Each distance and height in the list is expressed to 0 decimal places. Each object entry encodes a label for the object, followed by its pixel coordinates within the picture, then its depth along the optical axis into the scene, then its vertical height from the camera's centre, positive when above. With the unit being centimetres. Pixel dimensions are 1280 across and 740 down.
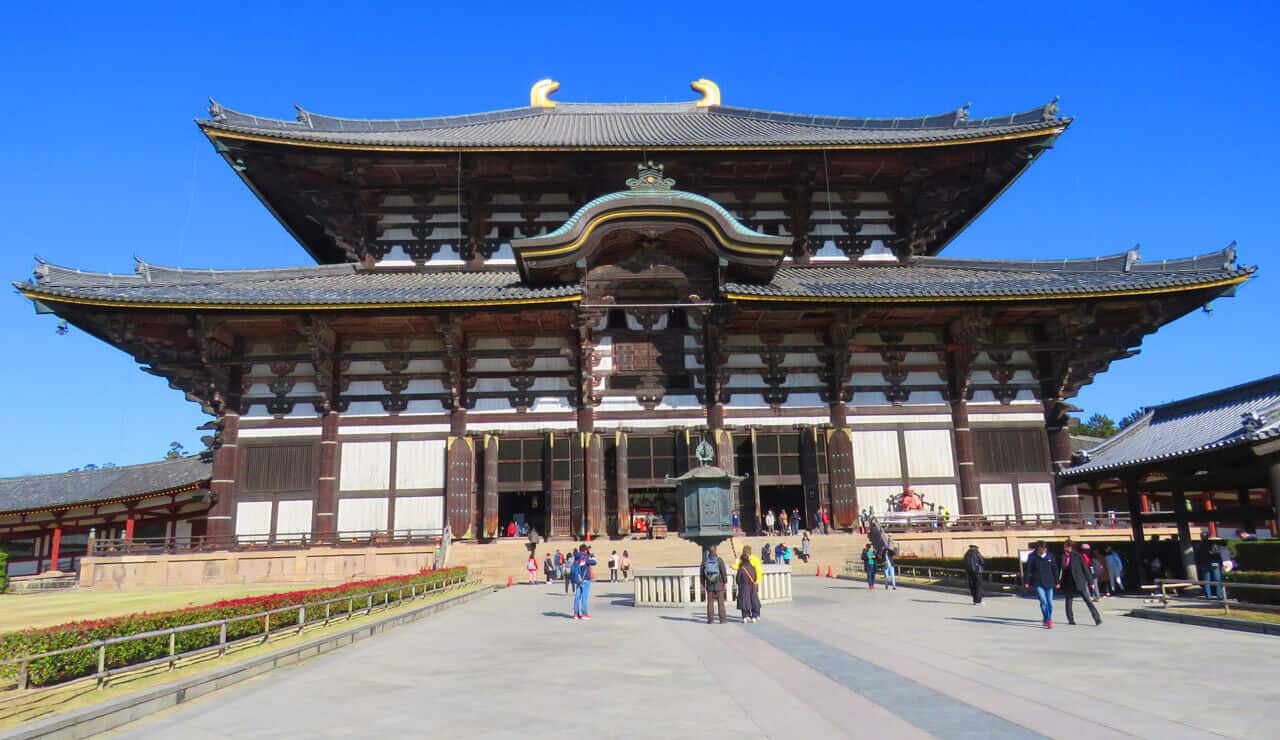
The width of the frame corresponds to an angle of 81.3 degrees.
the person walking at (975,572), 1600 -132
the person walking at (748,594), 1384 -145
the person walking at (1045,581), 1268 -123
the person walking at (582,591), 1530 -148
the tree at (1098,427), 7769 +864
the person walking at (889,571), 2003 -157
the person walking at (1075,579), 1270 -122
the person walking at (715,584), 1406 -128
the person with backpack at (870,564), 2008 -138
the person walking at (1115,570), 1744 -147
